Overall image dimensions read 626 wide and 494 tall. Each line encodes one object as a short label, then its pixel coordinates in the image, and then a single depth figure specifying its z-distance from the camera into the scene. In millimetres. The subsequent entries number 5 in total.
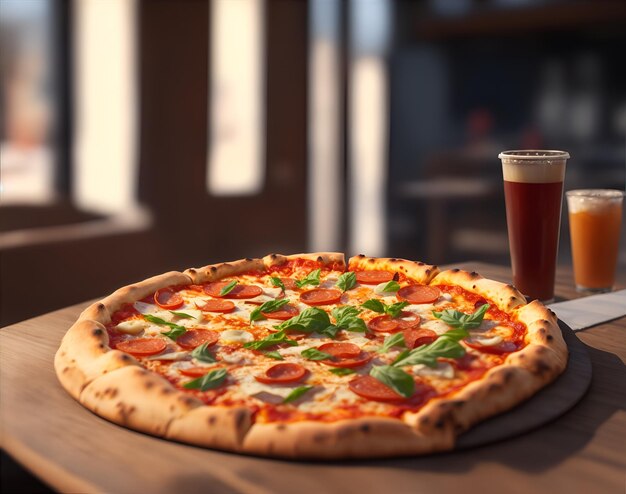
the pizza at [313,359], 975
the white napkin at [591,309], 1572
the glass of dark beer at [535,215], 1756
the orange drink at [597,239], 1886
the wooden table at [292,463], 872
